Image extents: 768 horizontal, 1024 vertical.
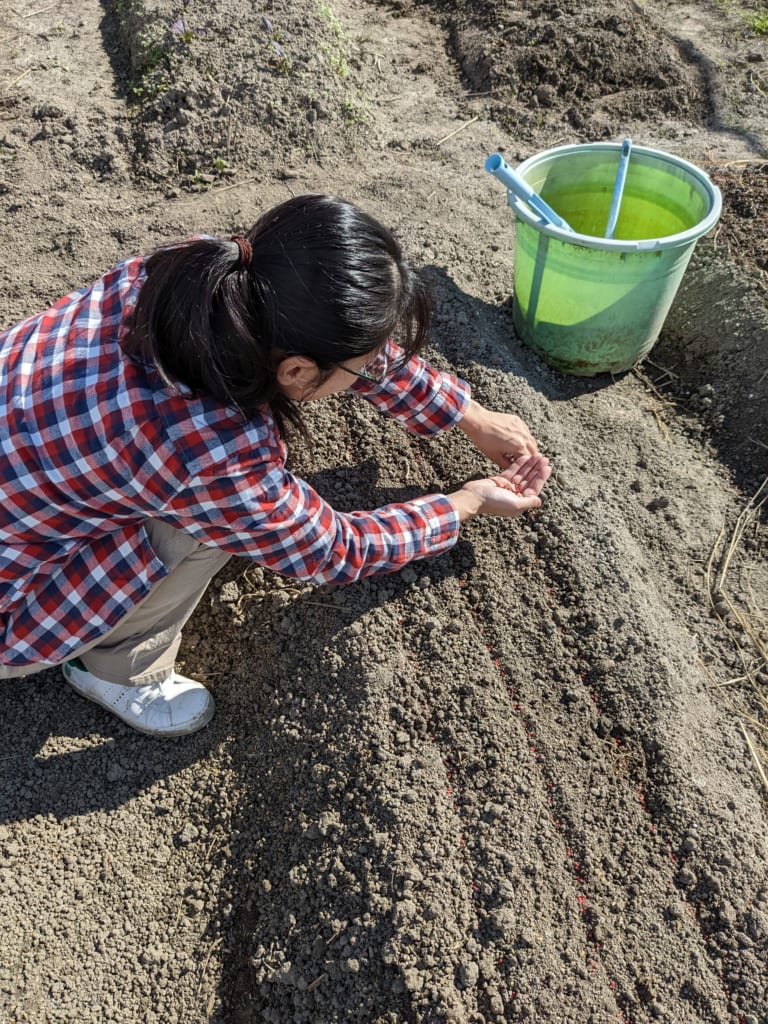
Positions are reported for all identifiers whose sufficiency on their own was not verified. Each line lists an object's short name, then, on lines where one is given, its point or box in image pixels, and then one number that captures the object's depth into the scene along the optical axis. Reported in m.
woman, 1.24
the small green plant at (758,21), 4.07
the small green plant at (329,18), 3.68
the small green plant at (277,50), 3.39
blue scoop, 2.14
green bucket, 2.25
